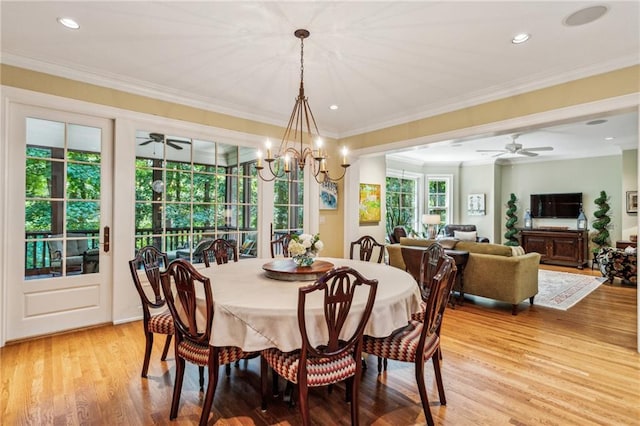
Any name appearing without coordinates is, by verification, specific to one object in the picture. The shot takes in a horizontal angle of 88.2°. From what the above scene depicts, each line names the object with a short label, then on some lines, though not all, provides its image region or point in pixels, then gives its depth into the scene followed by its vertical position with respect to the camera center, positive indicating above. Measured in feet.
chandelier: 9.18 +2.90
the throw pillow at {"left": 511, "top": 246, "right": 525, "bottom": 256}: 13.66 -1.57
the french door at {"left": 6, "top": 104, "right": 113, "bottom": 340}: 10.23 -0.24
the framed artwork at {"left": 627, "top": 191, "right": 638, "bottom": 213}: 21.80 +0.88
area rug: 15.28 -4.04
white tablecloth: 5.94 -1.86
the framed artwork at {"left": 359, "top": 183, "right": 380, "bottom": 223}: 21.68 +0.74
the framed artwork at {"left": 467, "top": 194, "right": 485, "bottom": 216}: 29.55 +0.82
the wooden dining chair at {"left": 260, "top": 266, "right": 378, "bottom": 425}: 5.69 -2.48
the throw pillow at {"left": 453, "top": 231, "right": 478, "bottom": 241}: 26.23 -1.71
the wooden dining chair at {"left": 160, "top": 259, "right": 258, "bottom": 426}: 6.15 -2.35
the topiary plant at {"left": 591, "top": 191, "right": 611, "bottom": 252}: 24.02 -0.64
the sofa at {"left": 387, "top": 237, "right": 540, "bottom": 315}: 13.25 -2.43
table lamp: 26.43 -0.57
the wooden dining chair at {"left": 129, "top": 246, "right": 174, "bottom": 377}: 8.04 -2.47
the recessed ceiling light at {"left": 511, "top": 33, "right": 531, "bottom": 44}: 8.73 +4.74
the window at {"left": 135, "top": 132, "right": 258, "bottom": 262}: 12.65 +0.78
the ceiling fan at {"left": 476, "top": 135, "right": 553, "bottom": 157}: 20.31 +4.25
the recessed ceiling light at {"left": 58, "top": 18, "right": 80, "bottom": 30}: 8.18 +4.80
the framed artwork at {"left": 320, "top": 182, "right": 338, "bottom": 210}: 18.31 +1.02
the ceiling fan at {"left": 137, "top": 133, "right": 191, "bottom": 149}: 12.67 +2.89
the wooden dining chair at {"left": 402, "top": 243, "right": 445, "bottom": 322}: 8.64 -1.70
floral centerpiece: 8.56 -0.91
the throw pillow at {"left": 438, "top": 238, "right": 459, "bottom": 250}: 15.25 -1.36
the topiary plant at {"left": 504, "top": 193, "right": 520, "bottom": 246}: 28.45 -0.77
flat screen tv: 25.94 +0.73
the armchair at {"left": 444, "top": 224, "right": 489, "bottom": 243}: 28.12 -1.31
